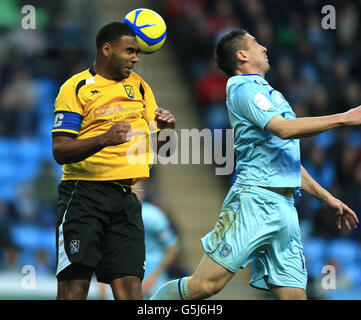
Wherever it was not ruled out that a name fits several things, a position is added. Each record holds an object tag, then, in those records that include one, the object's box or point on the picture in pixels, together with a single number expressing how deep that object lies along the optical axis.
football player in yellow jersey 10.02
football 10.88
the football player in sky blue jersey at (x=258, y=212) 10.26
